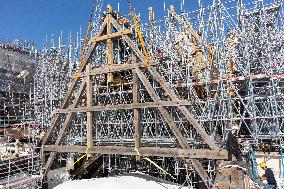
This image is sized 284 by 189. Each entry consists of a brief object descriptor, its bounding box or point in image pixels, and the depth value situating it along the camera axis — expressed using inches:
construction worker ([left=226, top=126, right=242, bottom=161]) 325.3
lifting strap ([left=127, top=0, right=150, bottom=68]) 339.0
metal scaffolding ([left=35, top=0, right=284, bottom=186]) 339.0
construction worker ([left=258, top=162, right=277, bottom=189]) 343.7
